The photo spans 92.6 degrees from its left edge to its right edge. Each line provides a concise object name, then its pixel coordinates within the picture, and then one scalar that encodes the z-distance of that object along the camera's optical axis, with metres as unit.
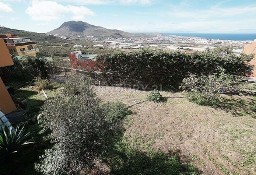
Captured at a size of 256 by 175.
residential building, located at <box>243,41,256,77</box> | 13.51
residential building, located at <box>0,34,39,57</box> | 24.42
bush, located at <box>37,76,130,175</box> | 3.75
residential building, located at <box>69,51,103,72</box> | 9.68
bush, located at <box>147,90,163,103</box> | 7.48
